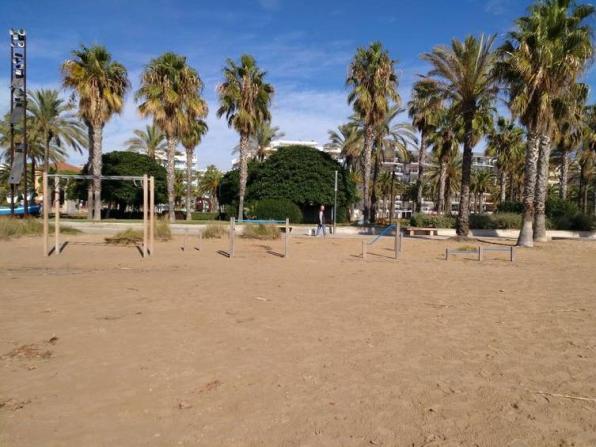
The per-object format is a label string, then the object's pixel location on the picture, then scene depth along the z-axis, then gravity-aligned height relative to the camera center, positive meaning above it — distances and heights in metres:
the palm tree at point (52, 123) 36.28 +6.08
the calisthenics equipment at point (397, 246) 14.58 -1.14
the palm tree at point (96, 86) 29.33 +7.31
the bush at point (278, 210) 36.16 -0.27
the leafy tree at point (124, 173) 40.81 +2.62
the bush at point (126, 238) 17.64 -1.38
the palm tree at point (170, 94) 30.69 +7.22
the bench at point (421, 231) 25.59 -1.09
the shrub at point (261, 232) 21.06 -1.14
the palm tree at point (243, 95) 31.98 +7.56
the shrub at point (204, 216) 49.97 -1.21
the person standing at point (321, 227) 23.67 -0.98
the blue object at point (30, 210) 37.16 -0.91
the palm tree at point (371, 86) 31.38 +8.29
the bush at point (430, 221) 29.66 -0.60
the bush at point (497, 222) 27.94 -0.49
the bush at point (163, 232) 19.39 -1.19
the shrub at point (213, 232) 21.14 -1.22
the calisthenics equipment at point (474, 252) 14.72 -1.29
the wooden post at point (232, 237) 14.37 -0.96
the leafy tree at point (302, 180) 37.75 +2.26
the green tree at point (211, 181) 73.26 +3.75
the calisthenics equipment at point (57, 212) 13.90 -0.34
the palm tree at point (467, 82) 21.39 +6.02
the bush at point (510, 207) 31.80 +0.48
